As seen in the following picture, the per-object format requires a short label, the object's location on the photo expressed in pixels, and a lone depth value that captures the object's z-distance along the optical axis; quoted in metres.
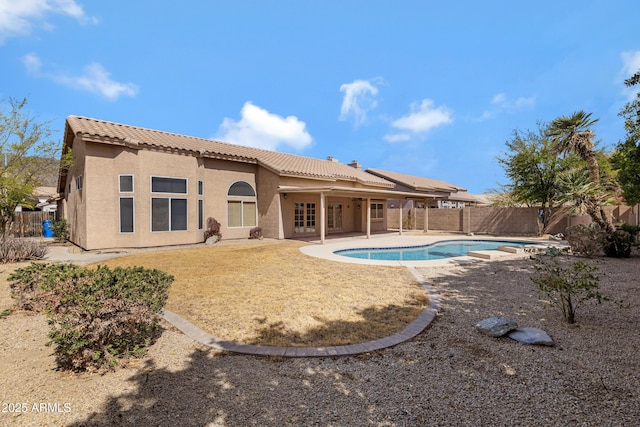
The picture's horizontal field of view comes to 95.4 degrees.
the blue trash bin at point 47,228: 22.42
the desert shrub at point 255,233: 18.12
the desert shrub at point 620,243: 11.59
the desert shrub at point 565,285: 4.92
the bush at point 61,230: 18.36
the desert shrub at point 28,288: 5.84
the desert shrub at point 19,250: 10.89
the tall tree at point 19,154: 12.76
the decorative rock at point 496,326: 4.73
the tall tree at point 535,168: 20.45
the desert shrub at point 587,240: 11.77
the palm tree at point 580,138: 14.20
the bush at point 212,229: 16.33
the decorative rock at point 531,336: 4.45
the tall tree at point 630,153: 7.08
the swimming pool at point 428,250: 14.67
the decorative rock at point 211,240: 15.98
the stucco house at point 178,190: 13.62
